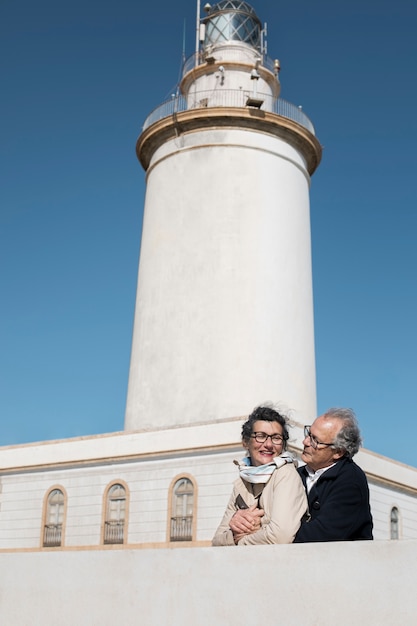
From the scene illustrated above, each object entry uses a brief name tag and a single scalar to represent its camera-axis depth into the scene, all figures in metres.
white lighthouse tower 17.48
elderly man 3.71
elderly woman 3.85
